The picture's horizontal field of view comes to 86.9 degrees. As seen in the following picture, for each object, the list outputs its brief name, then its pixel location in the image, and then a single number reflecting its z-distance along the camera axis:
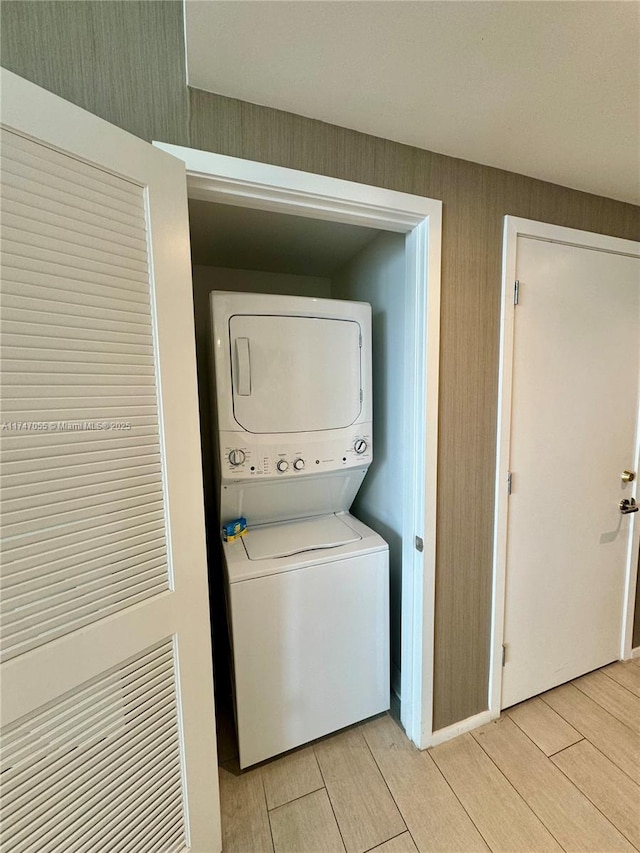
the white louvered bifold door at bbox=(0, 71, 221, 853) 0.68
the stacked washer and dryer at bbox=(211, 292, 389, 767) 1.26
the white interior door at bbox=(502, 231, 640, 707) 1.42
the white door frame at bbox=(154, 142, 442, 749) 0.98
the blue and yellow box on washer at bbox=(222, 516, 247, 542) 1.43
